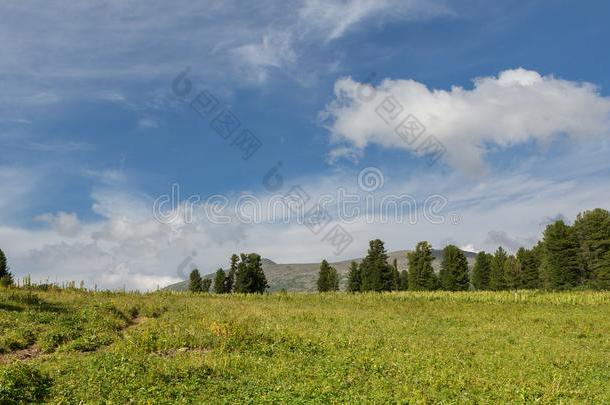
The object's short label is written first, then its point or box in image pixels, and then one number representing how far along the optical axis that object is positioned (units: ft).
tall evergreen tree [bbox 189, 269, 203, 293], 383.65
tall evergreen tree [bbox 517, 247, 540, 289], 334.65
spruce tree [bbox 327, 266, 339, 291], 399.54
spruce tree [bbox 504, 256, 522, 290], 336.49
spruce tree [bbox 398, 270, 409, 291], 402.78
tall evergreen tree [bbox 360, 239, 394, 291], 323.98
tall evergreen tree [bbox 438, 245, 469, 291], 331.36
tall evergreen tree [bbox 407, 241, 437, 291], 334.24
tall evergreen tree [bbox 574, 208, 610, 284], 273.29
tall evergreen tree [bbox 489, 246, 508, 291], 341.21
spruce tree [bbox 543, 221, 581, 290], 276.00
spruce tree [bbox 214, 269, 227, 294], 368.07
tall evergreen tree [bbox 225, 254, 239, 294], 334.85
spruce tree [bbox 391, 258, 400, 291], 395.96
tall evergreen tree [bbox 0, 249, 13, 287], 238.87
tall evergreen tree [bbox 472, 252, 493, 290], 359.46
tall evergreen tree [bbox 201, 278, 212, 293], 391.73
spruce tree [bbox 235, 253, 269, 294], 320.70
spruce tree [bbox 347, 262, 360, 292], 367.78
